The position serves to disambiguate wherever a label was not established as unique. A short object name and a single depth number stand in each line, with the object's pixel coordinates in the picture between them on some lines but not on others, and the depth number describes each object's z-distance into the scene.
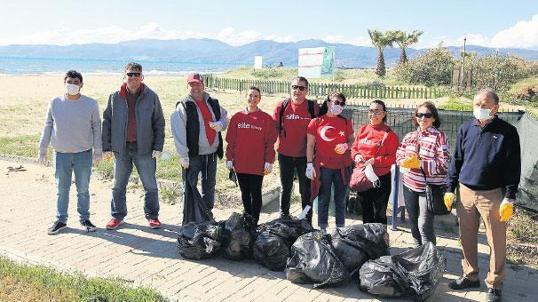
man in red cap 5.62
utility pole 25.99
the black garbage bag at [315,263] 4.46
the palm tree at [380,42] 42.03
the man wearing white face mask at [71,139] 5.71
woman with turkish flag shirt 5.36
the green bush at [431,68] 32.00
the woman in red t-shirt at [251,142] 5.64
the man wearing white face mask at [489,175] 4.05
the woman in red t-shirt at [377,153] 5.16
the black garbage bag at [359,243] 4.62
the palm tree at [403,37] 42.38
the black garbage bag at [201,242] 5.12
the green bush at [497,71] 25.77
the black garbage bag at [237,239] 5.11
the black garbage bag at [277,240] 4.92
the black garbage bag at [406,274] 4.23
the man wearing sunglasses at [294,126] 5.54
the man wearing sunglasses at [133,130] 5.77
